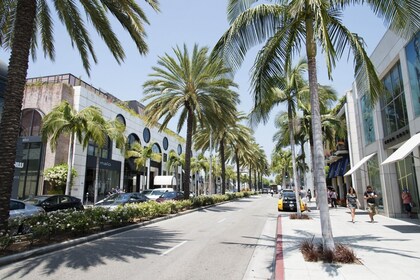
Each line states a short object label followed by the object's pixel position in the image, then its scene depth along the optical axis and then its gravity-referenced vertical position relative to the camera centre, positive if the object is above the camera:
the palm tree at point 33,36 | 9.45 +6.57
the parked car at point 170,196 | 26.89 +0.06
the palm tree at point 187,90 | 23.94 +8.22
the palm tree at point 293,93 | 18.12 +5.93
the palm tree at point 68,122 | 22.52 +5.43
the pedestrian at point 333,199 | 27.47 -0.31
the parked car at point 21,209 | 12.64 -0.46
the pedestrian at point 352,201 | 16.45 -0.30
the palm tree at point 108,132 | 23.75 +5.30
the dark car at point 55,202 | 16.50 -0.23
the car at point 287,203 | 25.28 -0.61
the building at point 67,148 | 30.61 +5.23
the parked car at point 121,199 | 20.16 -0.14
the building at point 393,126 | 15.13 +4.07
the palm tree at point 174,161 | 53.39 +6.13
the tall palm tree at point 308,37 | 7.93 +4.56
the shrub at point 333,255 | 7.40 -1.42
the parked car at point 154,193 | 29.00 +0.36
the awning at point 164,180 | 45.97 +2.42
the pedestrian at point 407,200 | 16.52 -0.26
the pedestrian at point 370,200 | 16.11 -0.25
